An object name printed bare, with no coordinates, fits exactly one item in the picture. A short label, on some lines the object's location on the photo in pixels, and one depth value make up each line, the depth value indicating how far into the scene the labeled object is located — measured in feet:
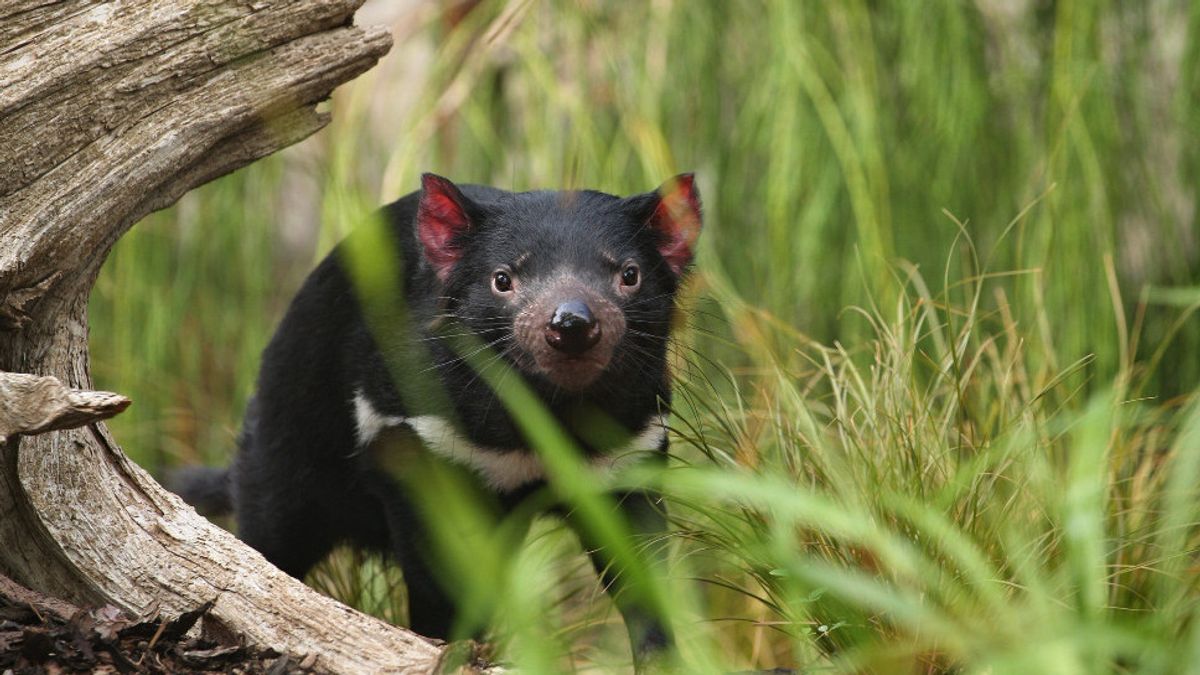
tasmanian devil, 18.08
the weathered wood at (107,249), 15.89
